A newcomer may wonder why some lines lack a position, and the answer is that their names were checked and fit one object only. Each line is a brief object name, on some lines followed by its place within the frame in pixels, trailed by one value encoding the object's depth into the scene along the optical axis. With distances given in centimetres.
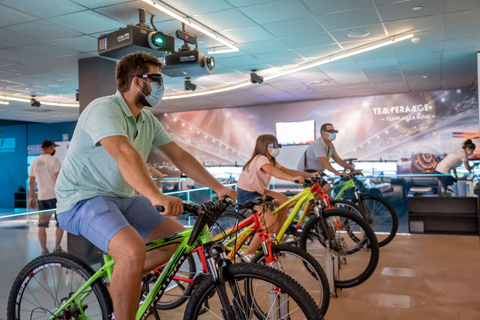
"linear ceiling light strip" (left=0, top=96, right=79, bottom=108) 1111
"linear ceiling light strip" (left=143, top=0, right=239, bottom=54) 502
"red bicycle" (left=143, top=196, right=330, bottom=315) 279
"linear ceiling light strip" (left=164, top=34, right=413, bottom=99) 688
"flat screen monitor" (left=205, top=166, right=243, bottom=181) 1220
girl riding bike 425
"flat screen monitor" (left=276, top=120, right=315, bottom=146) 1316
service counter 667
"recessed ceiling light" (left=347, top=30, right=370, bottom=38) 635
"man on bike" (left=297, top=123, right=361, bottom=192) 570
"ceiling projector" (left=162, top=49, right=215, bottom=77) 586
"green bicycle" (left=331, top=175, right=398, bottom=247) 577
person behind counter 942
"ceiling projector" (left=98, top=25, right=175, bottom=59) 503
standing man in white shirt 607
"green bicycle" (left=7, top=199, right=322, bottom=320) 175
